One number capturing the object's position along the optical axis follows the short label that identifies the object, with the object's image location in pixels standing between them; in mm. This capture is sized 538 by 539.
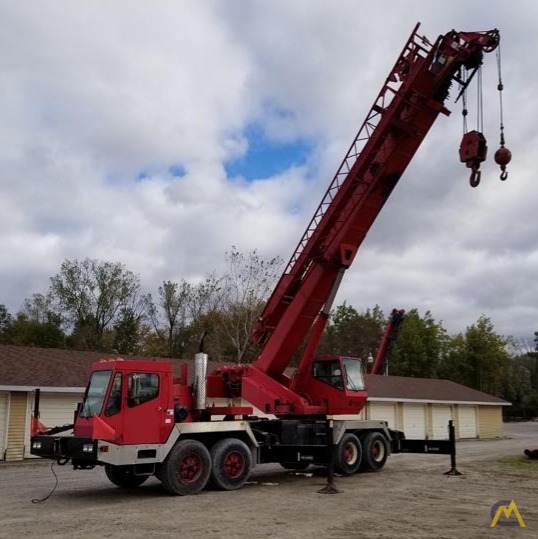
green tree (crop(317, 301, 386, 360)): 69812
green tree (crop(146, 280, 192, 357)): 55406
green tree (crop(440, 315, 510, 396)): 67875
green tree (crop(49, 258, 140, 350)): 53094
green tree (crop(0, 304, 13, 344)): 53500
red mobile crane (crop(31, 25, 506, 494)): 12164
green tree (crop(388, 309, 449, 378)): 66375
